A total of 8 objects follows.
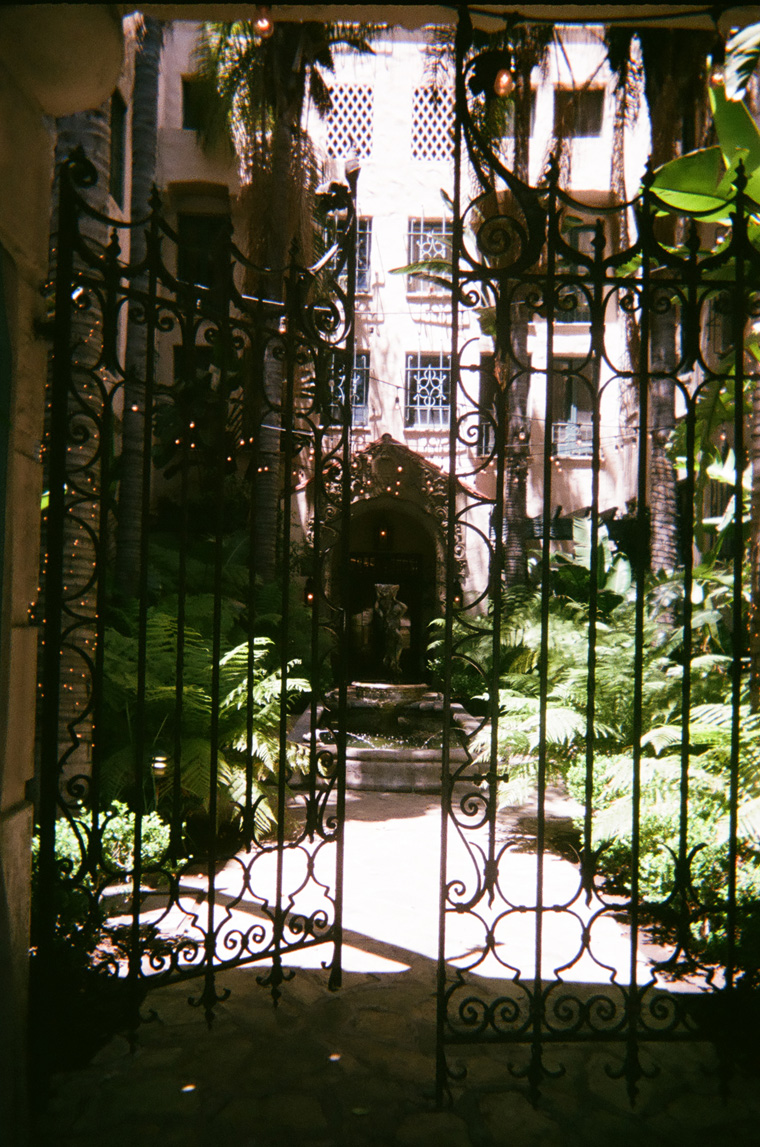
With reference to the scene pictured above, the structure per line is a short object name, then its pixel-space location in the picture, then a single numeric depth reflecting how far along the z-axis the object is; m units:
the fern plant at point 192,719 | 5.63
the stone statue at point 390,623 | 12.07
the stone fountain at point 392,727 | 9.15
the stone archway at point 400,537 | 18.73
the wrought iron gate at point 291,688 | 3.28
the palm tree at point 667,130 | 11.90
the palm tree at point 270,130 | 13.34
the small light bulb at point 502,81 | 3.40
